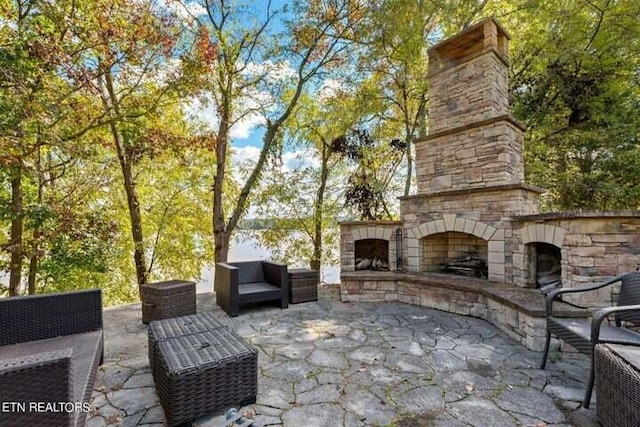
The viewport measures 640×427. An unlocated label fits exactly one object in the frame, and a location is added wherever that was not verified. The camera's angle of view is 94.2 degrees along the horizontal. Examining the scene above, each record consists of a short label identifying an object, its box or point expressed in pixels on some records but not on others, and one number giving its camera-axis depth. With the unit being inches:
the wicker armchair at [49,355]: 44.2
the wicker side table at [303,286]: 177.6
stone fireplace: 120.5
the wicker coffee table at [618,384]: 55.9
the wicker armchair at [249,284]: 152.8
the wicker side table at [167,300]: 137.6
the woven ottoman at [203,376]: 67.7
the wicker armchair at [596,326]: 73.3
